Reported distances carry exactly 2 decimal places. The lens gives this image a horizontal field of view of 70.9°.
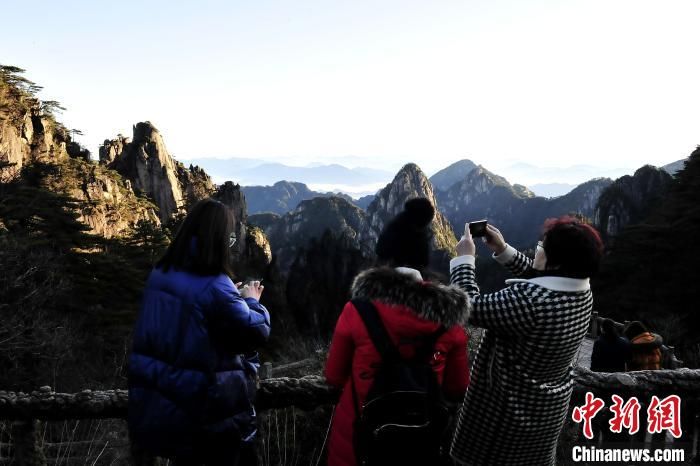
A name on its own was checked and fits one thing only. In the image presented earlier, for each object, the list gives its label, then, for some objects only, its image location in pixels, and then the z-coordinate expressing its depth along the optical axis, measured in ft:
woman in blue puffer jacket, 6.80
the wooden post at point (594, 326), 55.31
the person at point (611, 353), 20.88
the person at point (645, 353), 20.57
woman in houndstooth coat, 7.30
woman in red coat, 6.86
